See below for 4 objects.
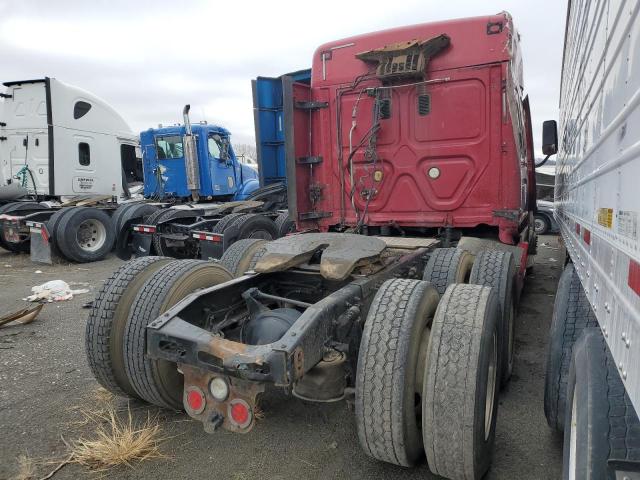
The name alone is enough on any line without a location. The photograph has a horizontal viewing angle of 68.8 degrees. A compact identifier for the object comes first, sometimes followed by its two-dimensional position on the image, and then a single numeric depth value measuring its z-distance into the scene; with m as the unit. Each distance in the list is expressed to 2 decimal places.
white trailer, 1.18
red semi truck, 2.29
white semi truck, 10.16
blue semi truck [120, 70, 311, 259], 6.79
